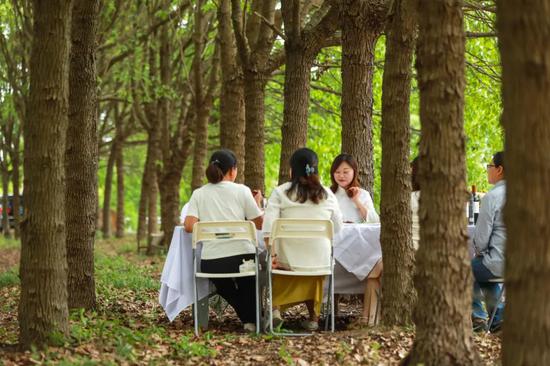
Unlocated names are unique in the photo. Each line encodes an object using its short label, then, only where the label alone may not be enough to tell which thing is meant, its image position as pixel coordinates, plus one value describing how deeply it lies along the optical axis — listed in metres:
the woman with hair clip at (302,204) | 9.11
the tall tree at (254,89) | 14.19
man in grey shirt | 9.09
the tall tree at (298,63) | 12.65
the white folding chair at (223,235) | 8.98
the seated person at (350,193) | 10.32
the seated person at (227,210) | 9.40
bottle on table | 10.65
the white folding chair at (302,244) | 8.87
